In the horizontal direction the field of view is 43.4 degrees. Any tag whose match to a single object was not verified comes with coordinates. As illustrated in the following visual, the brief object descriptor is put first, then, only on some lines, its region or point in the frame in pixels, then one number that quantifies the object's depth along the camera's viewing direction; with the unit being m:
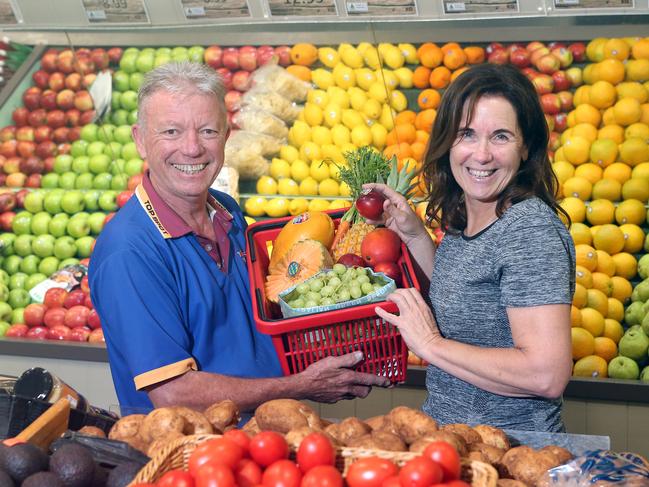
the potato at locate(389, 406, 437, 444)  1.92
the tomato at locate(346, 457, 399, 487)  1.57
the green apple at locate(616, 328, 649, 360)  3.83
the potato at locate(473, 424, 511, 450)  1.98
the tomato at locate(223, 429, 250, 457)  1.68
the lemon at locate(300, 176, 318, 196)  4.63
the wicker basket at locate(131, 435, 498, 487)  1.62
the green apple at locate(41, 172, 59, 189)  5.12
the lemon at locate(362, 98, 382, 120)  4.67
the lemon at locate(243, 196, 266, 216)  4.59
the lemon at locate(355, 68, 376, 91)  4.73
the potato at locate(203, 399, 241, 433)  2.07
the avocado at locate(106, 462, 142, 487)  1.71
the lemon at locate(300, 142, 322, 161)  4.67
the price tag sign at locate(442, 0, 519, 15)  4.41
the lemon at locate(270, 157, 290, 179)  4.70
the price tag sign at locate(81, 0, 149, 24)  5.01
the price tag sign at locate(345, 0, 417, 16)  4.57
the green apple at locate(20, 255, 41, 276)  4.91
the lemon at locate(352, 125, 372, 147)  4.60
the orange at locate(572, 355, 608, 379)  3.80
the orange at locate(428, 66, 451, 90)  4.60
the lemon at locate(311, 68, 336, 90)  4.80
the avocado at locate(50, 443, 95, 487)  1.68
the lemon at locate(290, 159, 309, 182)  4.66
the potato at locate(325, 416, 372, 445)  1.93
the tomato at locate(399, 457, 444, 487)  1.49
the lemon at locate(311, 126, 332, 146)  4.69
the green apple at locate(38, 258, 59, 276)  4.86
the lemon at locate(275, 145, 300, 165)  4.73
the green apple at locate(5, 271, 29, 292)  4.88
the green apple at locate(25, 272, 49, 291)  4.84
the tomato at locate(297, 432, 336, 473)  1.62
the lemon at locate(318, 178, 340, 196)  4.59
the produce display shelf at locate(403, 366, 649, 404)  3.68
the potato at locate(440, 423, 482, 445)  1.97
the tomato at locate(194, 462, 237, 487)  1.50
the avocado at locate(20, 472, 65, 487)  1.63
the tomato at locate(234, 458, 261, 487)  1.58
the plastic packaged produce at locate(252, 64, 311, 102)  4.81
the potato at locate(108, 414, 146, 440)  2.05
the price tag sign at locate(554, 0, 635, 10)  4.28
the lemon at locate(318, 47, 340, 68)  4.81
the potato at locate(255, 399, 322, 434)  1.95
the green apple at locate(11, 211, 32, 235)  4.99
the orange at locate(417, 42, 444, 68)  4.63
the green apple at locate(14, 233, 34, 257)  4.94
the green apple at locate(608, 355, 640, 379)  3.76
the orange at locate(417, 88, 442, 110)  4.60
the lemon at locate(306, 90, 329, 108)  4.76
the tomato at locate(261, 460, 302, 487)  1.55
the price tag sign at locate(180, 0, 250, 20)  4.84
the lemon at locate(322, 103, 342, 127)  4.70
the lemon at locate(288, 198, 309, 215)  4.58
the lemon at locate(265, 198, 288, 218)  4.58
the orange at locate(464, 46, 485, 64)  4.57
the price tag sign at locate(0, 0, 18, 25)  5.25
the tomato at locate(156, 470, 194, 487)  1.53
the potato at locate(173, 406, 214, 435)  1.94
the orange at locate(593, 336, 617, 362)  3.87
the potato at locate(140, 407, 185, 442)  1.92
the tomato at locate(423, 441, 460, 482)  1.58
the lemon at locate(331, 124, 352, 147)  4.65
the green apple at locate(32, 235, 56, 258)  4.90
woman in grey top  2.16
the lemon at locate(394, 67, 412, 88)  4.70
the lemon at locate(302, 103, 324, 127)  4.73
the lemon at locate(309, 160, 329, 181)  4.59
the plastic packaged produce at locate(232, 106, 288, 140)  4.74
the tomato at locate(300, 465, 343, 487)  1.51
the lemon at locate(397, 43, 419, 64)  4.71
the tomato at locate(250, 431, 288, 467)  1.65
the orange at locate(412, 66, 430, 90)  4.66
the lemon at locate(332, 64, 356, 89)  4.76
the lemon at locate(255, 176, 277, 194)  4.68
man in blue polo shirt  2.42
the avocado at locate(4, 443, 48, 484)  1.69
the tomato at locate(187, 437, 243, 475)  1.58
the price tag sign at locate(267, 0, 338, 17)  4.68
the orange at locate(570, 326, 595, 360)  3.83
